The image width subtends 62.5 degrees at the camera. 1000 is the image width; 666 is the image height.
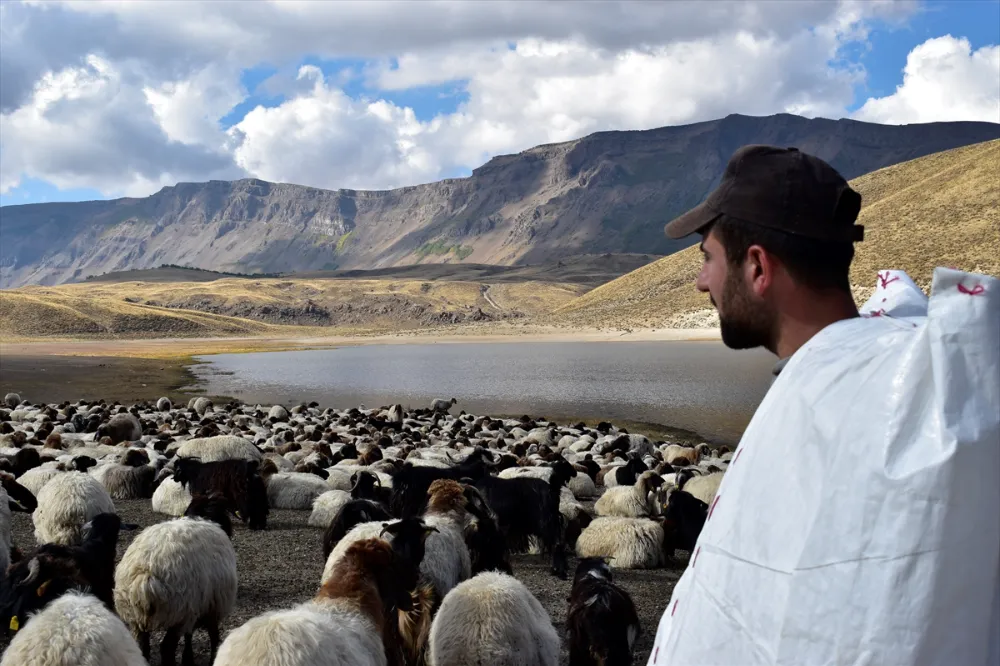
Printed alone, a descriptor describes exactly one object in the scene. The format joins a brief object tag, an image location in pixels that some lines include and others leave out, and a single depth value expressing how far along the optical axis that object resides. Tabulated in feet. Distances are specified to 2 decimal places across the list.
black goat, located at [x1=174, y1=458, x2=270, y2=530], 35.94
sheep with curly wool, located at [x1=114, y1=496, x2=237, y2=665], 20.21
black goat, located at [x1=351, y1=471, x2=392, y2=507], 35.50
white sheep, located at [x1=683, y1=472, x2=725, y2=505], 40.70
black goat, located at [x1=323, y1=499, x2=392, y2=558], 26.71
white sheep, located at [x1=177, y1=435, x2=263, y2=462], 48.56
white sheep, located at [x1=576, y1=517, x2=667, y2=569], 31.48
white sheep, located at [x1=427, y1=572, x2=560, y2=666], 17.37
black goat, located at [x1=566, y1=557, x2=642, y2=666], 19.48
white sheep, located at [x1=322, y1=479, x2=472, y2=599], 22.12
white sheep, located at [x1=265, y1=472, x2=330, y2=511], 40.88
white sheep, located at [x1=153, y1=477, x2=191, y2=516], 38.52
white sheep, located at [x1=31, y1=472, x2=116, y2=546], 28.43
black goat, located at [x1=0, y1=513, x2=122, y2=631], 17.69
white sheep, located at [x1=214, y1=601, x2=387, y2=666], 13.17
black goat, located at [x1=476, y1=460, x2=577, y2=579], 31.89
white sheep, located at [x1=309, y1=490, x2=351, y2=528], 36.65
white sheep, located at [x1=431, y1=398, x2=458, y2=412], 100.83
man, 4.45
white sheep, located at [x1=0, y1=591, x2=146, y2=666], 13.83
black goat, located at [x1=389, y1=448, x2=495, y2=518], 32.37
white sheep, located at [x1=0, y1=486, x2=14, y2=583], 25.27
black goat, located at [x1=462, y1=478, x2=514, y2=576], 24.73
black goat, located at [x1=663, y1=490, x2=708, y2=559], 32.07
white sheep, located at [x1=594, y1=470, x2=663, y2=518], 40.11
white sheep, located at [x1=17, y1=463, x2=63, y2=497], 38.50
